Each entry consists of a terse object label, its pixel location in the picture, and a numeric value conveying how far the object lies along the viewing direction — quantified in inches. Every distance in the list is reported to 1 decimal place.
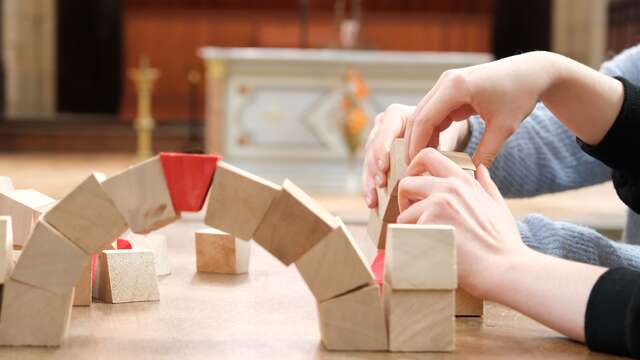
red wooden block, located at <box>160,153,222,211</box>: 48.7
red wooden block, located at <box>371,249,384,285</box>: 54.0
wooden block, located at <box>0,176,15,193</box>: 58.5
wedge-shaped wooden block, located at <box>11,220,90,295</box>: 49.6
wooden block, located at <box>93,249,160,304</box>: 57.2
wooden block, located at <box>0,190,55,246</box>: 56.8
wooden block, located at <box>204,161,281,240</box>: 48.7
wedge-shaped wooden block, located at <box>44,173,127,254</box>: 49.1
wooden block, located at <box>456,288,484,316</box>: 57.2
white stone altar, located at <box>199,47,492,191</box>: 360.2
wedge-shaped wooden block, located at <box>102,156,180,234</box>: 48.7
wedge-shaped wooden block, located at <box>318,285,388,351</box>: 50.0
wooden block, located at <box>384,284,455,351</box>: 50.3
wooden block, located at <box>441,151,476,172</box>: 55.6
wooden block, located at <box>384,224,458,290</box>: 50.0
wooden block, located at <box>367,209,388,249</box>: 60.2
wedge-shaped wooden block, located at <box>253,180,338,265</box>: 49.0
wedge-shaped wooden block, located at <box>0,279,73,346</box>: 50.2
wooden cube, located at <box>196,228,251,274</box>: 65.1
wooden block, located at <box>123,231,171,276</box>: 63.8
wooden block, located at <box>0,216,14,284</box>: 50.3
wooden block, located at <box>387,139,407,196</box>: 58.9
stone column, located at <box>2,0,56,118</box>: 576.6
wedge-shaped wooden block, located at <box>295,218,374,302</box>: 49.4
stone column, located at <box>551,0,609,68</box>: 568.0
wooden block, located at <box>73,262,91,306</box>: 56.5
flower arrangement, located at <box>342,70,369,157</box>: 345.9
